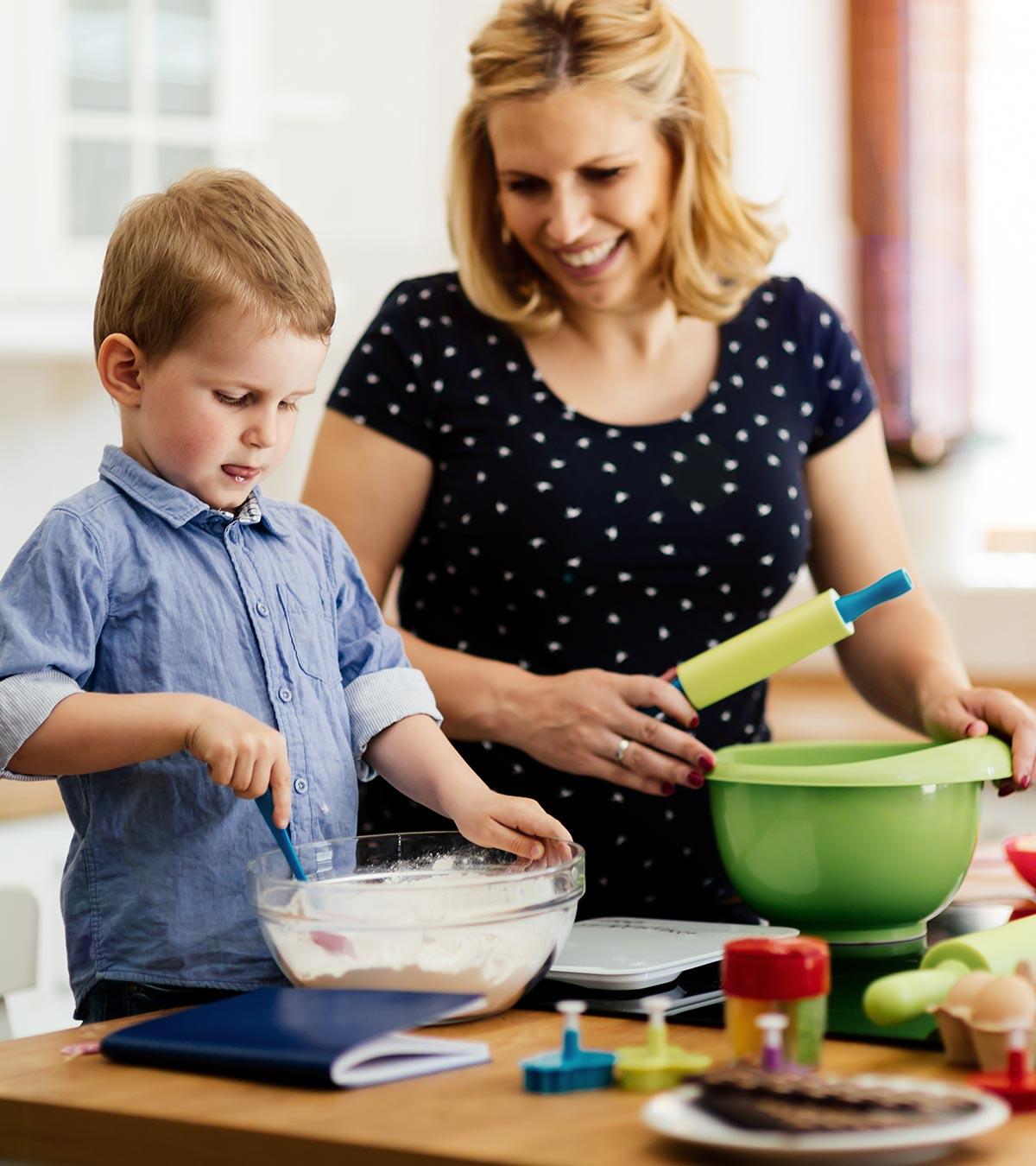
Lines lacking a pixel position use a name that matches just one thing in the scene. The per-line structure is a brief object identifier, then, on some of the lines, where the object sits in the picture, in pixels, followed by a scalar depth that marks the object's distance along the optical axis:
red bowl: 2.29
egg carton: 1.72
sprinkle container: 1.72
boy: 1.97
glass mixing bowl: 1.86
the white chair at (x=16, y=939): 2.19
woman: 2.51
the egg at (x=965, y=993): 1.75
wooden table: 1.60
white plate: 1.54
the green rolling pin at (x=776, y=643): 2.14
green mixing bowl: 2.08
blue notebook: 1.72
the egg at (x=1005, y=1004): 1.72
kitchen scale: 1.93
